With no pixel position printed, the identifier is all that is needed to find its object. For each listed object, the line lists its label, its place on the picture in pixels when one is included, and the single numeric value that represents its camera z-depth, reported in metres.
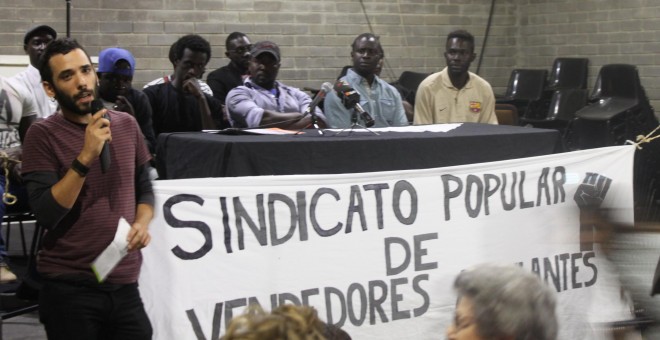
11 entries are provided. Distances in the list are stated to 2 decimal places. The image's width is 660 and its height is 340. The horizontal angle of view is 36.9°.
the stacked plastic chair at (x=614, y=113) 10.23
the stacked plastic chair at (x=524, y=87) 12.35
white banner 4.19
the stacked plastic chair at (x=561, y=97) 11.44
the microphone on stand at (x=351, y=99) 5.37
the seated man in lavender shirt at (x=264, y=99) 5.79
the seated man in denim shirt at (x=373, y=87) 6.39
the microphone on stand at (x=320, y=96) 5.41
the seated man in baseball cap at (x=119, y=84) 5.71
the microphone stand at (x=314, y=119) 5.41
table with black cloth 4.73
